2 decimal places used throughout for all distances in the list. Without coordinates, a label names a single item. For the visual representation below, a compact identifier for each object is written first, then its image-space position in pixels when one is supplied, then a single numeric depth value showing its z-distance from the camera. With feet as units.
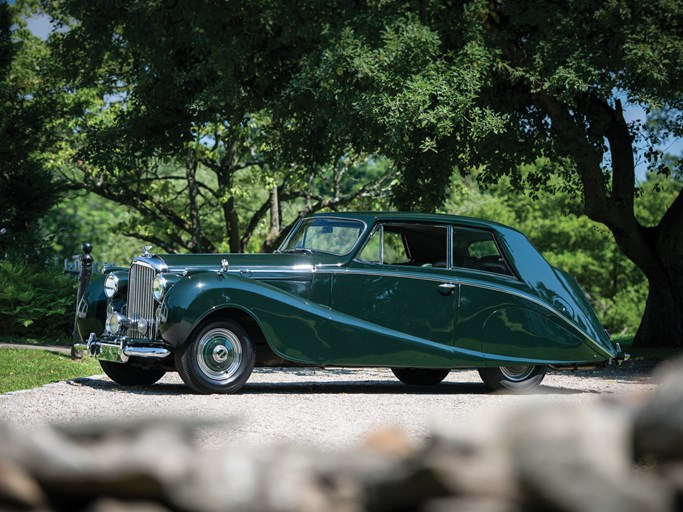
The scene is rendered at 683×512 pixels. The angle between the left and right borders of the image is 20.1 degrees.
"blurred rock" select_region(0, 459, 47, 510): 14.77
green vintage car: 55.56
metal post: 67.33
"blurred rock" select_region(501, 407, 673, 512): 12.69
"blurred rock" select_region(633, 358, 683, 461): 14.35
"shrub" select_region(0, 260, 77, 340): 78.92
